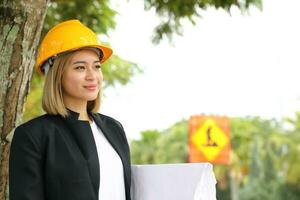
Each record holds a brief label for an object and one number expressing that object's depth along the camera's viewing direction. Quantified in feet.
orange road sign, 57.50
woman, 11.16
